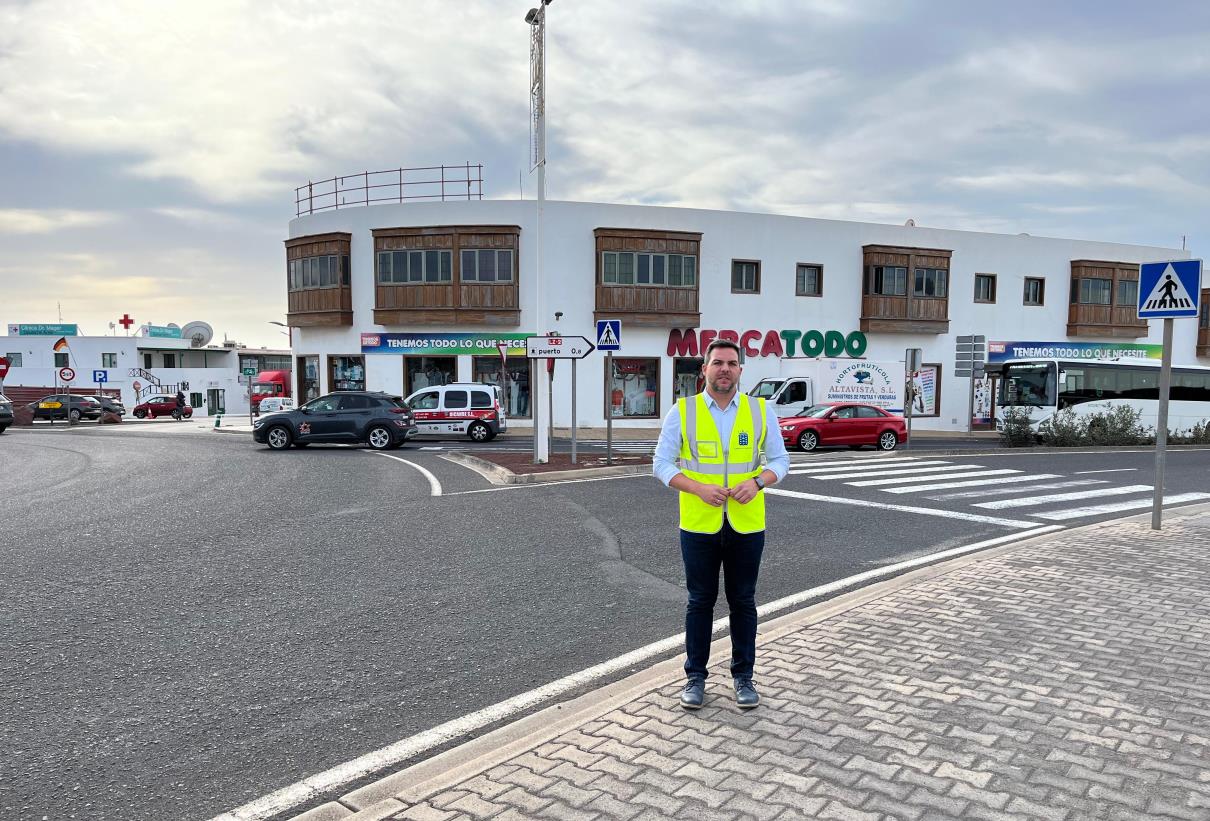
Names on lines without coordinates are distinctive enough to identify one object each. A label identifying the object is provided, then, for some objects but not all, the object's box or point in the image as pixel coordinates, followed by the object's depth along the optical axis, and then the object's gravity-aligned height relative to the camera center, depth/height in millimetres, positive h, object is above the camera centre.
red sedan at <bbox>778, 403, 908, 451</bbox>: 21125 -1752
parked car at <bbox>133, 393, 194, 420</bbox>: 50219 -2990
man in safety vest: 3965 -670
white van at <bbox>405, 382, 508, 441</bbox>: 24578 -1529
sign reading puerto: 15445 +278
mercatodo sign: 30719 +764
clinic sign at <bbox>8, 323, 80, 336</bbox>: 69688 +2557
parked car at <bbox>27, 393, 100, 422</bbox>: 40938 -2520
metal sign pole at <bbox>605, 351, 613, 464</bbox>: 15328 -945
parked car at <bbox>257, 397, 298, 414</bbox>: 41875 -2352
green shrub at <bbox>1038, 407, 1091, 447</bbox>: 21766 -1923
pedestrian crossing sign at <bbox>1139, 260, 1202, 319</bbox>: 8227 +786
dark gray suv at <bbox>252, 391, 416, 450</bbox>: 21062 -1668
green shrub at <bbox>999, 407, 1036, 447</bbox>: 22061 -1879
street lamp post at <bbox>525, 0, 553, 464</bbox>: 16750 +5404
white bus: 27406 -883
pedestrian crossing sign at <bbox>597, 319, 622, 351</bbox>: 15188 +488
